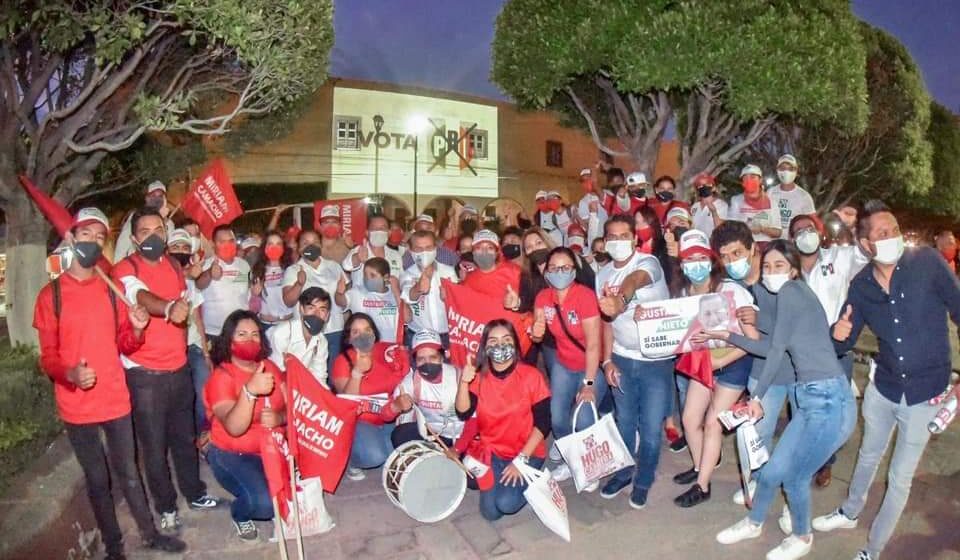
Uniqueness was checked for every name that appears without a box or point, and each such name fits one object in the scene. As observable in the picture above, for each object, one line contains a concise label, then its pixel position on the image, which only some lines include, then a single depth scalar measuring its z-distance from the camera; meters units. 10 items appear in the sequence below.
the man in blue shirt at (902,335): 3.76
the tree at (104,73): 5.60
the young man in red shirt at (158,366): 4.36
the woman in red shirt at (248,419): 4.34
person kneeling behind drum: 5.09
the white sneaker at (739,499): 4.90
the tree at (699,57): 9.30
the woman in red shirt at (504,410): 4.64
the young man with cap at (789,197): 7.15
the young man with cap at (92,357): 3.81
